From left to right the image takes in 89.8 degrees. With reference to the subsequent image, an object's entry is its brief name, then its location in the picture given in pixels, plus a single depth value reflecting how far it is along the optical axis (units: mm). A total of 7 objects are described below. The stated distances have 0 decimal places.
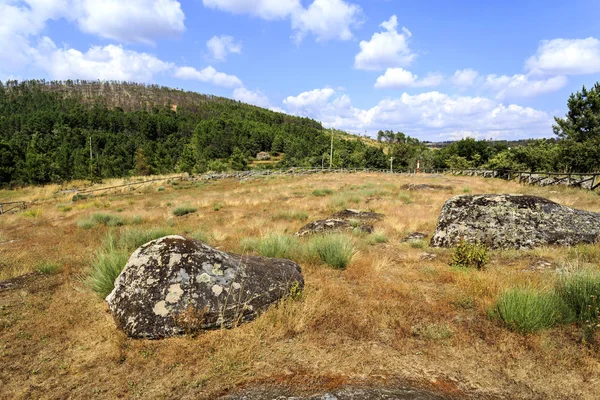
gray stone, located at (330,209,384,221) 12391
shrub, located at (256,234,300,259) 6736
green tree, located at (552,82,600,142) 36781
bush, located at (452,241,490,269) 6012
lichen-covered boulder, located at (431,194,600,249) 7270
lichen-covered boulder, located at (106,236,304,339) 3713
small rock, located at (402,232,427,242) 9027
